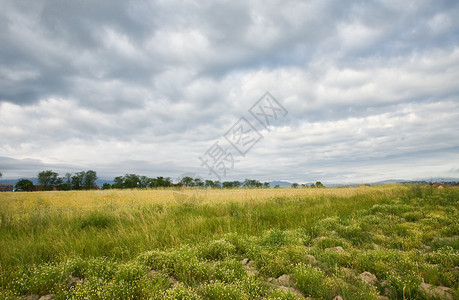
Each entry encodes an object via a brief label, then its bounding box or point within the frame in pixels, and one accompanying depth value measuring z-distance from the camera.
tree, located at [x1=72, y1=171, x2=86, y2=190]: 108.90
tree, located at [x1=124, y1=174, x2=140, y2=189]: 103.02
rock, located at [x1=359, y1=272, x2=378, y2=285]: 3.84
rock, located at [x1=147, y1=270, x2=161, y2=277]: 4.04
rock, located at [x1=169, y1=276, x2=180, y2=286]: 3.95
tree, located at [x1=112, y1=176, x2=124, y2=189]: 102.00
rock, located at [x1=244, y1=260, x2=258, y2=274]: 4.17
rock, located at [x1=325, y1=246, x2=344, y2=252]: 5.24
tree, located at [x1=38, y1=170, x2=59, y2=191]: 109.06
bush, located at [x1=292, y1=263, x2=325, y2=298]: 3.58
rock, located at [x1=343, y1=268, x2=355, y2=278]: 3.95
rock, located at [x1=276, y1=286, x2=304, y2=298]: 3.50
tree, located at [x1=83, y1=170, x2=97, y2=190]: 113.00
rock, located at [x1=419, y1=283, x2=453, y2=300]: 3.33
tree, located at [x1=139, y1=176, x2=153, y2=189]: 105.38
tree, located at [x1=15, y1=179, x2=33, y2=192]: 97.90
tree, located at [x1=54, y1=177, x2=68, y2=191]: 101.50
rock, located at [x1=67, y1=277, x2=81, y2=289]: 3.87
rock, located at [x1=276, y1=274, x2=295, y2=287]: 3.90
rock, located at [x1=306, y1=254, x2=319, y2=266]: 4.62
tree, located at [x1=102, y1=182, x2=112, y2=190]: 94.69
